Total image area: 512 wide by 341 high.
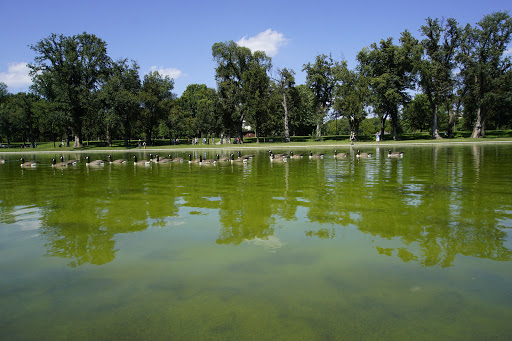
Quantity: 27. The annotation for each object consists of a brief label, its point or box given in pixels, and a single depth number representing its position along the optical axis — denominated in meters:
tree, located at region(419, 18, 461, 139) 61.38
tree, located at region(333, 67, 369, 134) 66.62
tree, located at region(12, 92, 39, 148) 81.81
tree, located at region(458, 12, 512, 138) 59.84
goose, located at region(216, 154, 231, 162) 30.22
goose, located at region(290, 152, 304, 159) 31.92
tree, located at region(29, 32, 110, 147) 64.19
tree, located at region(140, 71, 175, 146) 70.50
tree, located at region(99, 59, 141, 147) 63.94
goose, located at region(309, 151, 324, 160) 30.74
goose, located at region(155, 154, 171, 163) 30.43
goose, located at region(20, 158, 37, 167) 29.92
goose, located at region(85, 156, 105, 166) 29.95
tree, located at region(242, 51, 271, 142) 67.38
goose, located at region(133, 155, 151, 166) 29.11
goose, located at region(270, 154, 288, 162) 28.80
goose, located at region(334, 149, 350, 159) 30.78
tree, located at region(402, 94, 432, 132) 87.56
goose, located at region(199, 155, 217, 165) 28.06
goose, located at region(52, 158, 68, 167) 29.00
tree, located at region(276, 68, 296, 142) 71.44
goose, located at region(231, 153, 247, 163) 29.00
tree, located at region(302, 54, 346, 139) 71.69
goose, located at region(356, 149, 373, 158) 29.86
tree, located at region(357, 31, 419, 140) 63.78
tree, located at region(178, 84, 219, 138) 78.03
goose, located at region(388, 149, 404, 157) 29.49
